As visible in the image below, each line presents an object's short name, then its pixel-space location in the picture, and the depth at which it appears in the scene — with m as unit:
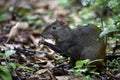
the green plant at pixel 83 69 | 3.99
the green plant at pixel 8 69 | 3.75
